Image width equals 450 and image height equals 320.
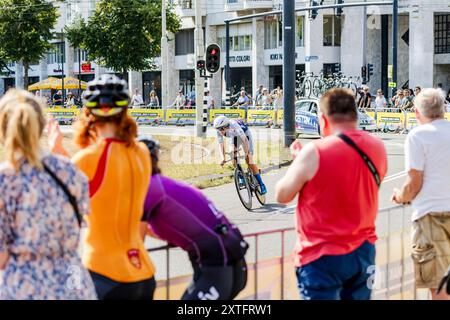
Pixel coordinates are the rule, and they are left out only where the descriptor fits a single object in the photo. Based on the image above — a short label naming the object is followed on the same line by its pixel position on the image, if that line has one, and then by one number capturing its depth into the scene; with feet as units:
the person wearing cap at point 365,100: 123.82
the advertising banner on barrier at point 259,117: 131.54
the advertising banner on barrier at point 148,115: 147.33
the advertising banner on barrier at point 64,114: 153.07
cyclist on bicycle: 47.50
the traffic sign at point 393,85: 144.36
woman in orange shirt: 13.83
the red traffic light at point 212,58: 96.73
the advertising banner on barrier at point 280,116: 128.26
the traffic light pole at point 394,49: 145.66
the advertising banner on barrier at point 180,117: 143.64
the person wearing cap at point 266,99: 135.44
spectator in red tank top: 15.72
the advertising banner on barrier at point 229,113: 135.95
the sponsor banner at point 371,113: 120.31
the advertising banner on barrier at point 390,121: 115.85
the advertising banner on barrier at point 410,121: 113.19
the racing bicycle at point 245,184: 47.80
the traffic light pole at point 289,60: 80.38
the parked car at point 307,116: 100.83
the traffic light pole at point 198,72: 103.30
